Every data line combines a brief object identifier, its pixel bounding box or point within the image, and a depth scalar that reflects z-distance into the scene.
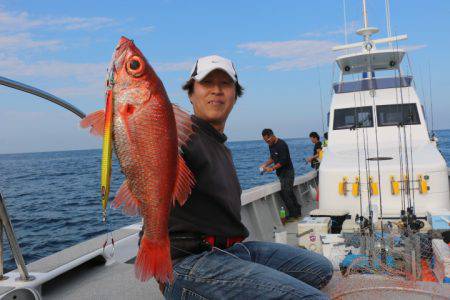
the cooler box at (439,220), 5.89
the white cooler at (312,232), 6.48
